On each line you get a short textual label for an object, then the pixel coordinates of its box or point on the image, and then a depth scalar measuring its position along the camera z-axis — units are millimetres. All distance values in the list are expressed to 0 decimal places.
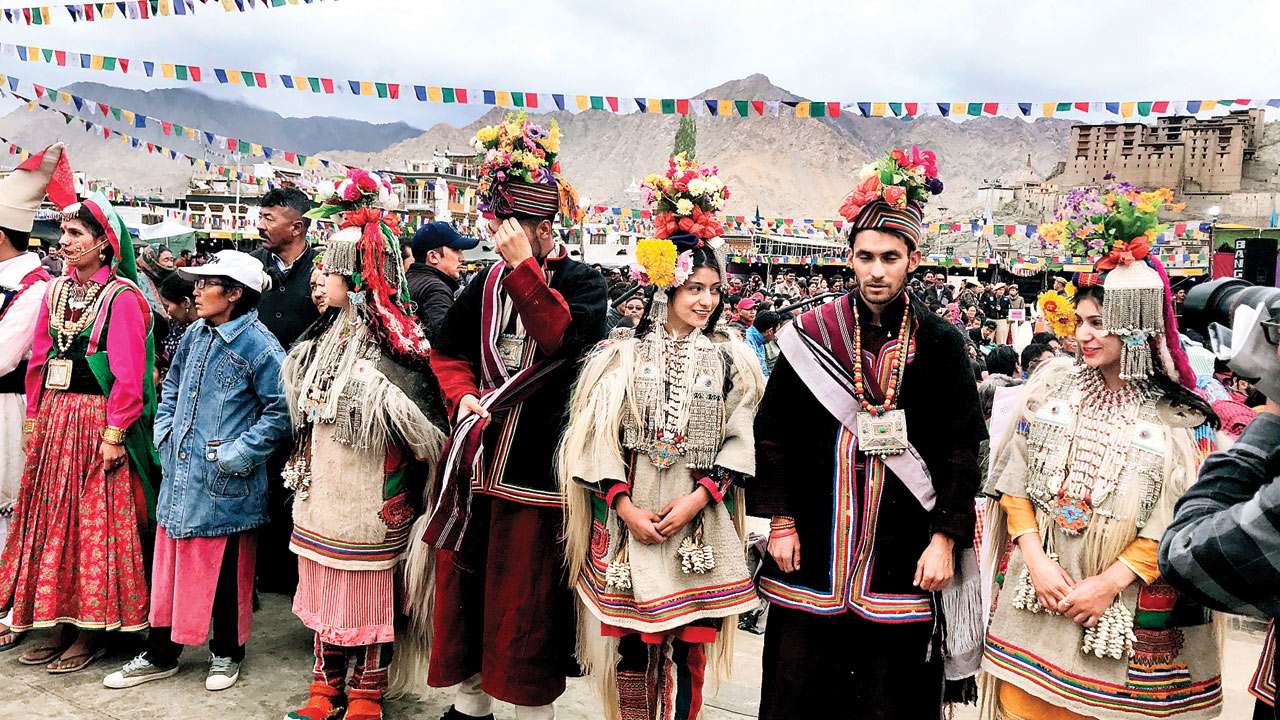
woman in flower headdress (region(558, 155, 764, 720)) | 3033
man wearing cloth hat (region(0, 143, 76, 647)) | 4441
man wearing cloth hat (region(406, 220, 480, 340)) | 4926
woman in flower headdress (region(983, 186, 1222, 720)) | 2639
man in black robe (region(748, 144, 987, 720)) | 2795
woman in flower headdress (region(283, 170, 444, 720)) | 3650
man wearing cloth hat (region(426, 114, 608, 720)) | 3266
